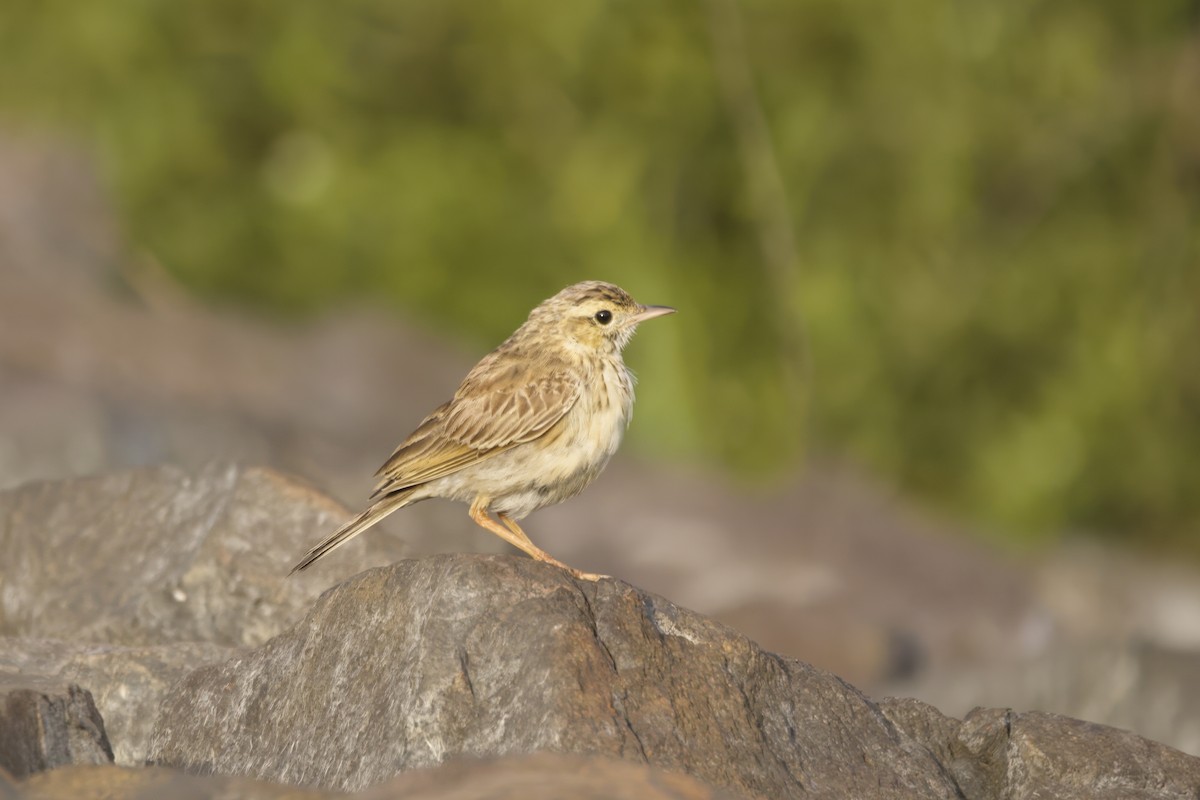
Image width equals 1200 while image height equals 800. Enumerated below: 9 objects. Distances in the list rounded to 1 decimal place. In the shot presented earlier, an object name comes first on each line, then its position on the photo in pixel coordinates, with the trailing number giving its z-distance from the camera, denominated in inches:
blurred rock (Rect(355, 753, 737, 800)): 311.9
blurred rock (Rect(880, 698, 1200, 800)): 426.6
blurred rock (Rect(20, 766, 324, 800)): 346.3
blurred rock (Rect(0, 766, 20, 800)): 329.1
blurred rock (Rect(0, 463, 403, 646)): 539.8
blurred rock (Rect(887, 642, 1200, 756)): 641.0
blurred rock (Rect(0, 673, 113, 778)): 394.9
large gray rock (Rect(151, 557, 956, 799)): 386.0
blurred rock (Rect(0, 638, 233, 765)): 470.0
